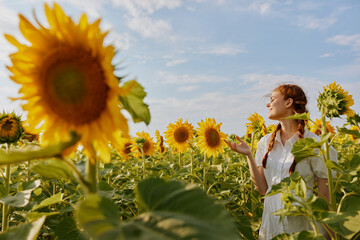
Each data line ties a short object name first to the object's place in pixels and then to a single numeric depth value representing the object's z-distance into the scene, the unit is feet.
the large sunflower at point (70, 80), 2.79
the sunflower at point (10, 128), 7.08
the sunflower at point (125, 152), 17.35
